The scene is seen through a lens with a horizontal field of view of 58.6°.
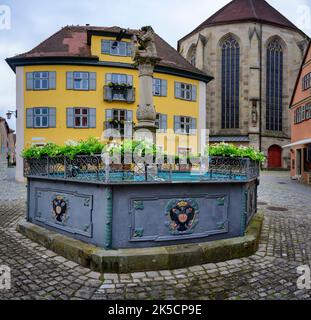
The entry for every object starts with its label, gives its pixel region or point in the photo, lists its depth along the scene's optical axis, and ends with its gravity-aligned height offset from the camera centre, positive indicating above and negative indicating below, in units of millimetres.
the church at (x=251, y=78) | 35188 +10848
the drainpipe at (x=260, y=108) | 34884 +6787
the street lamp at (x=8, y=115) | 24533 +4272
